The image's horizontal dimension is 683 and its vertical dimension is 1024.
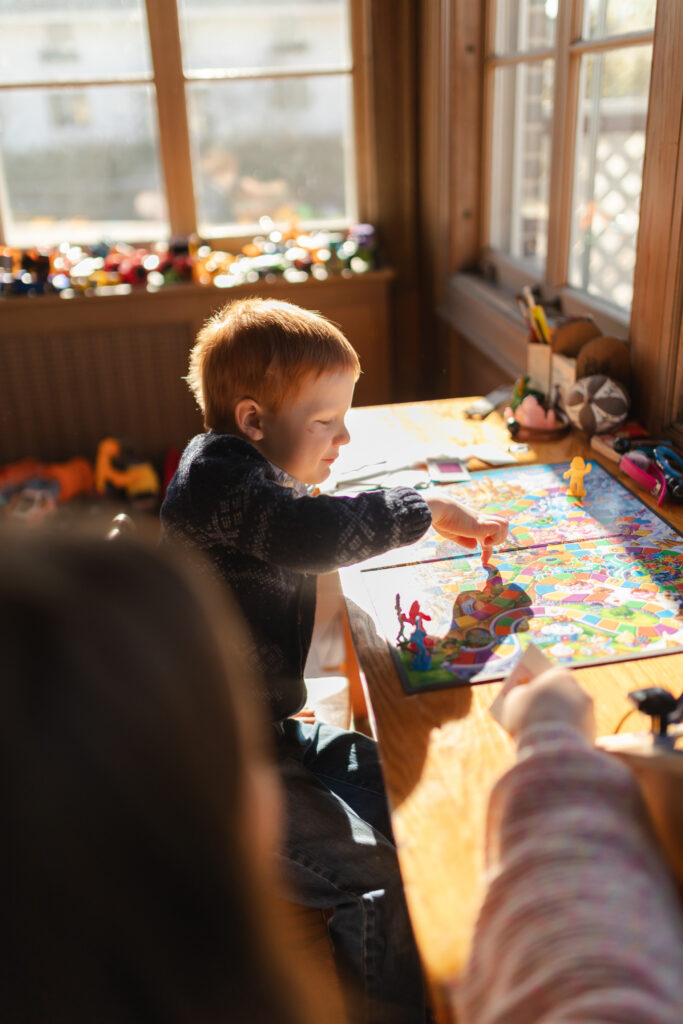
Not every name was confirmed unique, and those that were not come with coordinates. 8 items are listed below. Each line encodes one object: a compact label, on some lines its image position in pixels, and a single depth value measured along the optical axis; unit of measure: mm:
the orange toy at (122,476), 2766
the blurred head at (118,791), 363
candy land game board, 900
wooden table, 612
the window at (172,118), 2693
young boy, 955
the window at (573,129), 1723
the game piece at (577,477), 1265
